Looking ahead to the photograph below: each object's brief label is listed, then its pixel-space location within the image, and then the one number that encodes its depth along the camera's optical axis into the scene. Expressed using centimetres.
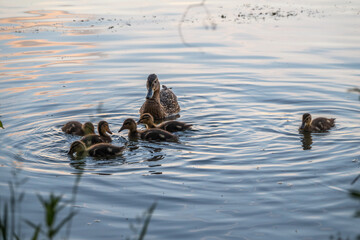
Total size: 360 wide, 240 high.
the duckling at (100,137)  1366
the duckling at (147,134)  1430
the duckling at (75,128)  1470
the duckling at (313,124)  1480
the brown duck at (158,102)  1756
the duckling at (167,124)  1505
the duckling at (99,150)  1295
